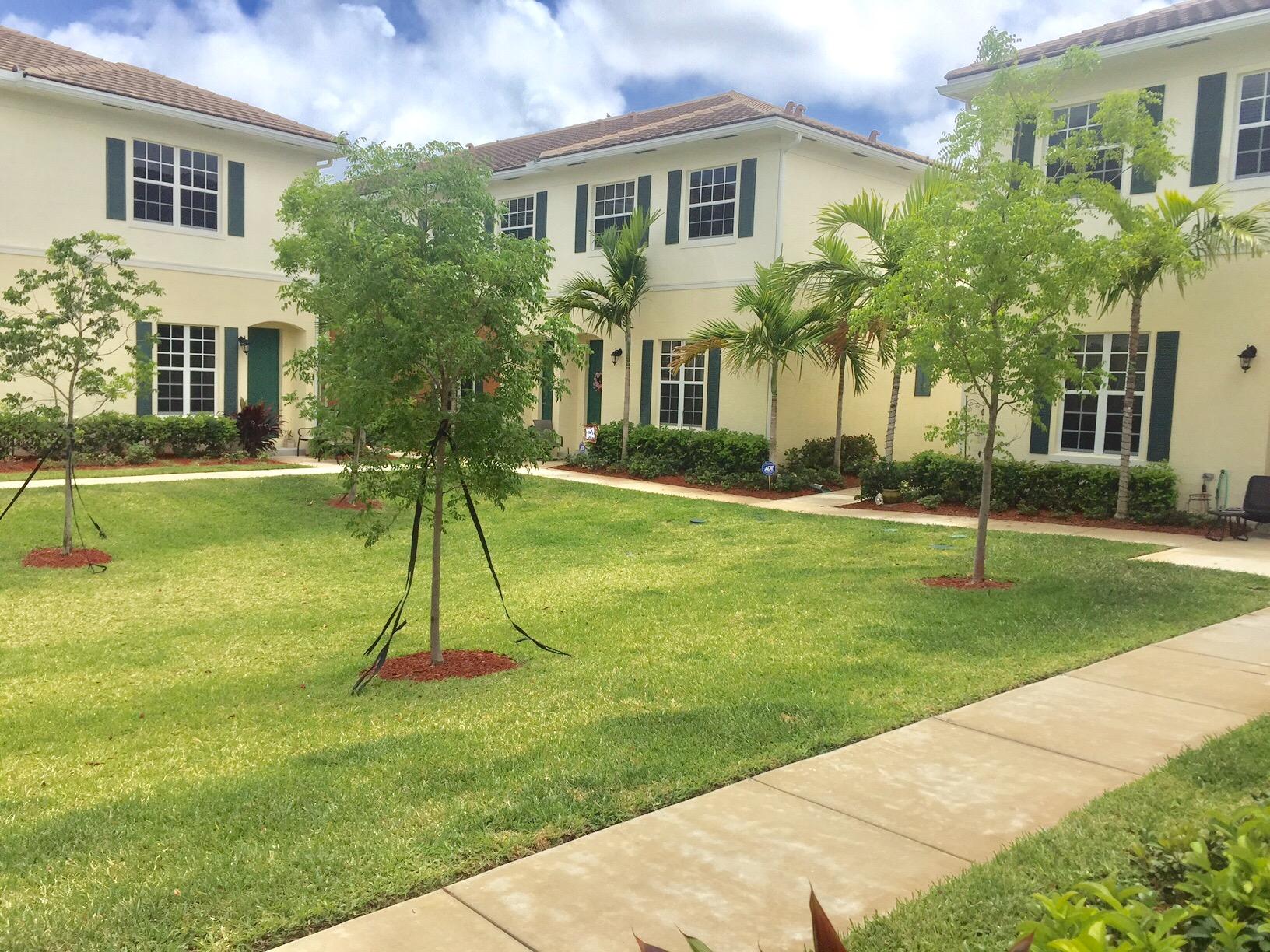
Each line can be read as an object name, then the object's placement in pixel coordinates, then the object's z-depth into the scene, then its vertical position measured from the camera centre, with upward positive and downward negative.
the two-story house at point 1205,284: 13.80 +1.85
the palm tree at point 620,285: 19.33 +2.10
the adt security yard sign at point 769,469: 17.25 -1.09
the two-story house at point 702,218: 18.97 +3.54
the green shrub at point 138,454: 18.61 -1.37
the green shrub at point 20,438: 15.18 -1.09
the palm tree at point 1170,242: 12.52 +2.26
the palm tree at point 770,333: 16.83 +1.15
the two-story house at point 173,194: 18.75 +3.53
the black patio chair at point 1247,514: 12.92 -1.14
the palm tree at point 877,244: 15.80 +2.55
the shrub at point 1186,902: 2.64 -1.34
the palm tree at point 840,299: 16.88 +1.75
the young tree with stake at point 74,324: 12.22 +0.55
